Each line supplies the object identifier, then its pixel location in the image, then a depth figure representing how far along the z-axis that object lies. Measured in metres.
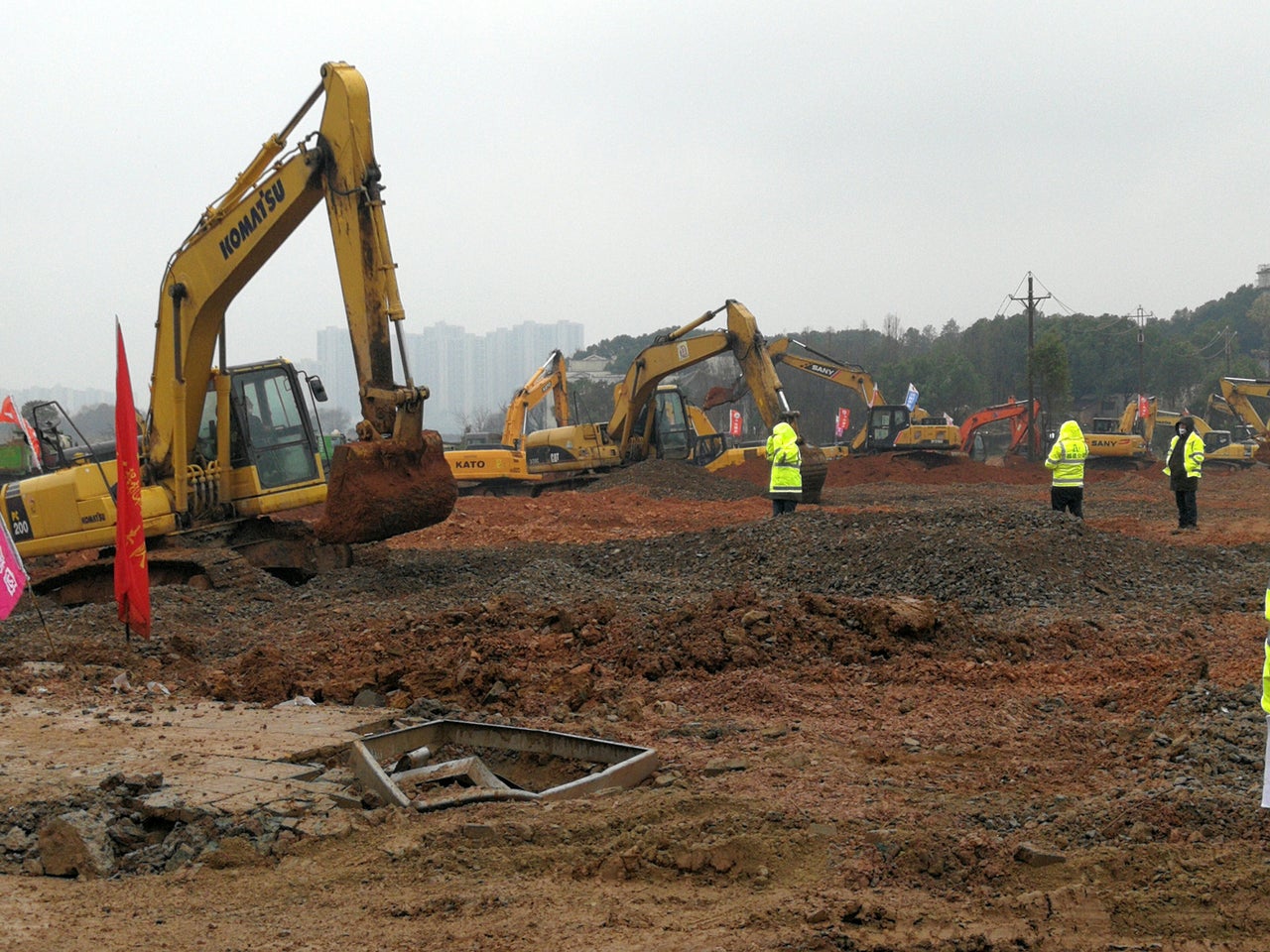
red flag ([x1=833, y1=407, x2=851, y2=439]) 48.82
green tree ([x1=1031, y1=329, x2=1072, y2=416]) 49.22
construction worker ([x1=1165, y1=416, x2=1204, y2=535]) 17.73
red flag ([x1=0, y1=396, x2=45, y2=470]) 19.50
